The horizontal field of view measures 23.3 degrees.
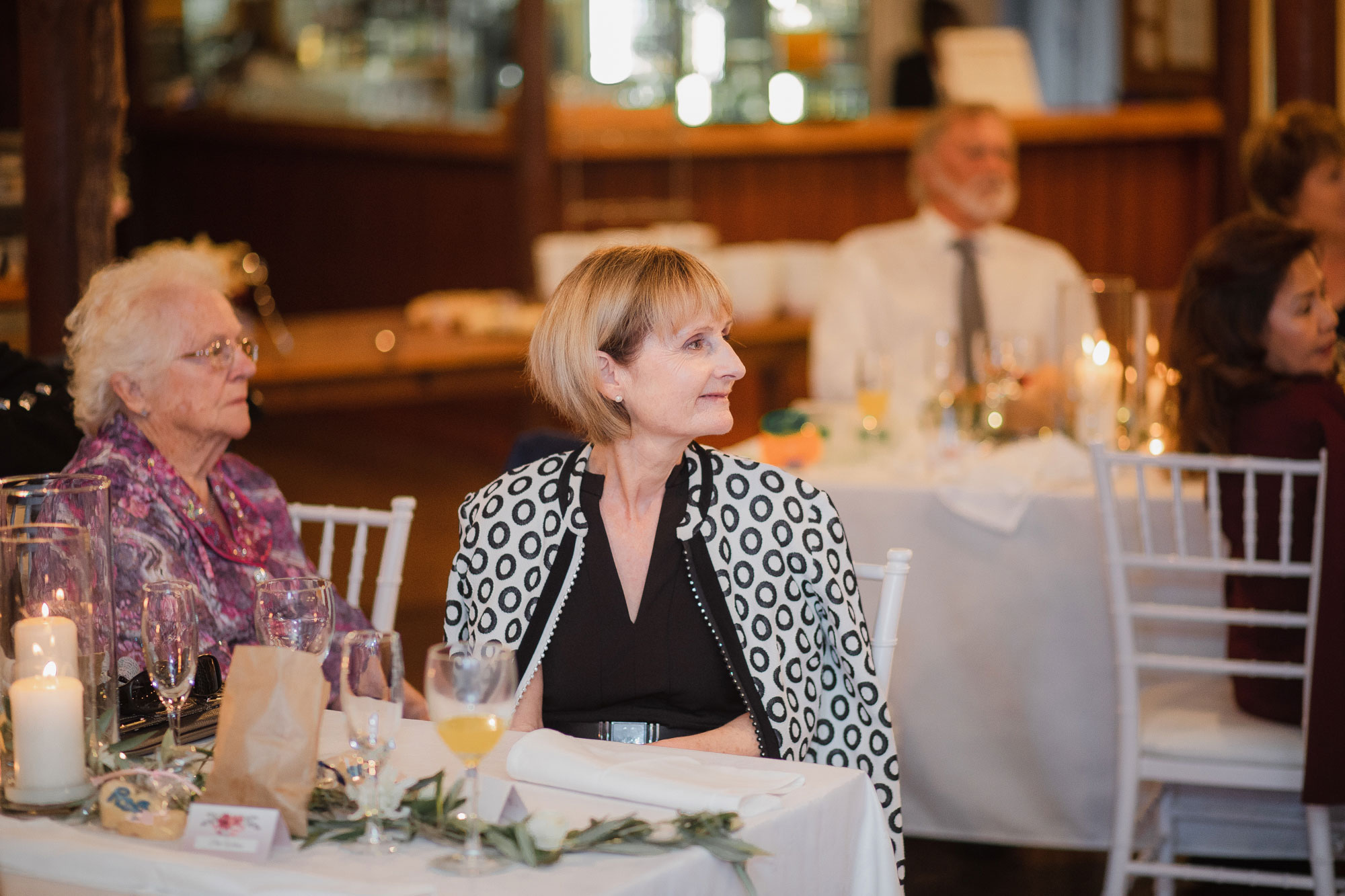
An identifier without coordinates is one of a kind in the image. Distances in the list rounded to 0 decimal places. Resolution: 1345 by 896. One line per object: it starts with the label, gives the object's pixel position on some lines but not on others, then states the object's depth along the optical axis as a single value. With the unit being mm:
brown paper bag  3403
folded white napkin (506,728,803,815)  3457
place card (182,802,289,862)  3360
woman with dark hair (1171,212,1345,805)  4543
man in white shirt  6259
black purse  3713
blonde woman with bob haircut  3915
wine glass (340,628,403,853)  3425
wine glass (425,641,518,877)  3343
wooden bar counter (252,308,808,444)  6226
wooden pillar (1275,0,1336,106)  6634
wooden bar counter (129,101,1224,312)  9724
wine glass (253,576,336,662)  3649
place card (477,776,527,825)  3413
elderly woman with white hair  4141
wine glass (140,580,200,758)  3625
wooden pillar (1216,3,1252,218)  8651
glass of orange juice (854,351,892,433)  5296
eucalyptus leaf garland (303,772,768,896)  3354
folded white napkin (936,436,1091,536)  5001
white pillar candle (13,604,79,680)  3533
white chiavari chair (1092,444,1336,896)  4446
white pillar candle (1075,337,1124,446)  5200
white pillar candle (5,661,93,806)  3492
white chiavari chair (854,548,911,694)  3945
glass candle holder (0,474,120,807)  3500
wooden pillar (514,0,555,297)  9288
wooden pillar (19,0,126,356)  4973
